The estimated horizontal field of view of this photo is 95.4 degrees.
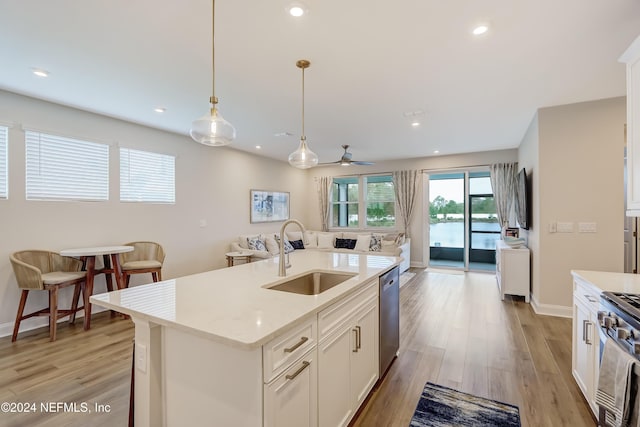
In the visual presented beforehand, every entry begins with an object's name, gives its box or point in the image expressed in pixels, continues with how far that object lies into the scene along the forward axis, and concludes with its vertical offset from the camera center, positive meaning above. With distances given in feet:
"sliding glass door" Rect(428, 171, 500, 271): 22.06 -0.41
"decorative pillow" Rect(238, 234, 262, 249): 18.73 -1.75
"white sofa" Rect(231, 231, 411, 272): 18.79 -2.20
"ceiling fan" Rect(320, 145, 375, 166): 16.92 +3.02
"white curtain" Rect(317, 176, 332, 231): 26.58 +1.28
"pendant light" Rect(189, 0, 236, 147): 6.42 +1.88
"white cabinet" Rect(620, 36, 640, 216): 5.39 +1.67
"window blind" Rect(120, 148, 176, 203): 13.74 +1.82
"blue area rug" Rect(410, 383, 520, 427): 6.15 -4.41
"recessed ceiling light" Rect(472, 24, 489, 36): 6.75 +4.33
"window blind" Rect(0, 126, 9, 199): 10.36 +1.89
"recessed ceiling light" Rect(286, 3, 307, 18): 6.08 +4.34
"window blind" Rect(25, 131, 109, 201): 11.10 +1.83
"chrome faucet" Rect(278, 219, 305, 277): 6.72 -1.16
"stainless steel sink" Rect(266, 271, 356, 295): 6.97 -1.73
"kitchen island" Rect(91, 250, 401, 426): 3.70 -2.05
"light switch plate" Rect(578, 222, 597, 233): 11.55 -0.56
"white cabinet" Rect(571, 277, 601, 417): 5.85 -2.75
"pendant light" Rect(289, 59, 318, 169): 9.43 +1.81
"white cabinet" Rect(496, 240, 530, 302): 14.21 -2.89
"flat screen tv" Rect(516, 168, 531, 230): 14.37 +0.55
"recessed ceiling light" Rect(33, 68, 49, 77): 8.91 +4.37
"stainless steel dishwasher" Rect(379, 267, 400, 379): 7.54 -2.89
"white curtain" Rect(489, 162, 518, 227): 19.93 +1.84
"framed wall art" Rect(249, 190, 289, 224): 21.27 +0.56
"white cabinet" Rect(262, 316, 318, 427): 3.67 -2.28
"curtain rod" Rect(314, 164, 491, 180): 21.26 +3.38
